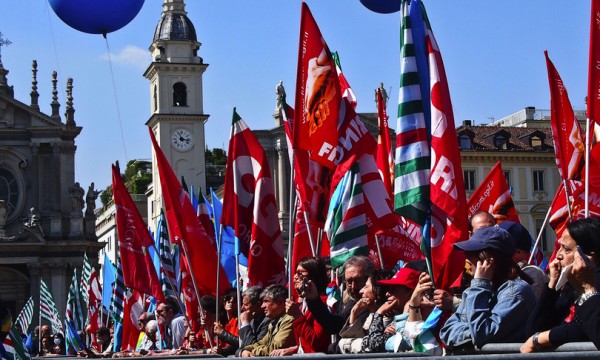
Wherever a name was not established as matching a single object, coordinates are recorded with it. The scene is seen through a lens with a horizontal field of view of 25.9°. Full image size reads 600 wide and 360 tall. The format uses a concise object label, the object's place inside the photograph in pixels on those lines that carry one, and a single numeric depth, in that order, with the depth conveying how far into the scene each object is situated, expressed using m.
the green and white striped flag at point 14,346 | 10.92
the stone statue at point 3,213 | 56.50
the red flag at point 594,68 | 12.51
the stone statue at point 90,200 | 59.47
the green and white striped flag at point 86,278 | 37.59
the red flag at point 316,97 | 12.88
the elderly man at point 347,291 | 9.91
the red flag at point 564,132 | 14.68
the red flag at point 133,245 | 20.56
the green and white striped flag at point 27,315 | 42.35
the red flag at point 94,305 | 32.16
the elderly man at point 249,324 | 12.12
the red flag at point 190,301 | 17.44
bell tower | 69.62
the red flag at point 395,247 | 13.81
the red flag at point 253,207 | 14.38
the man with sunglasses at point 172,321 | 17.05
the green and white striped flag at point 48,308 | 36.88
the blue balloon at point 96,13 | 14.21
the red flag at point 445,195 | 9.16
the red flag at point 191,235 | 17.36
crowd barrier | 5.30
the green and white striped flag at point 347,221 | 12.74
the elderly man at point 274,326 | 11.15
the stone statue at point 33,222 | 56.78
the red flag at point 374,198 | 13.24
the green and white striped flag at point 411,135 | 10.00
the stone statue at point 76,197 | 58.44
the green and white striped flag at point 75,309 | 35.84
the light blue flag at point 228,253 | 18.42
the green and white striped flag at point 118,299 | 27.00
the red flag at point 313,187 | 14.14
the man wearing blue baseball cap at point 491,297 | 6.71
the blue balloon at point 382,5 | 13.84
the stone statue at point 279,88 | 57.73
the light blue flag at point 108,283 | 31.97
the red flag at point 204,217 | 20.39
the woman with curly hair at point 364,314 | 9.55
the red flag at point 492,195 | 17.97
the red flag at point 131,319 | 23.36
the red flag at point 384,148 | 16.25
